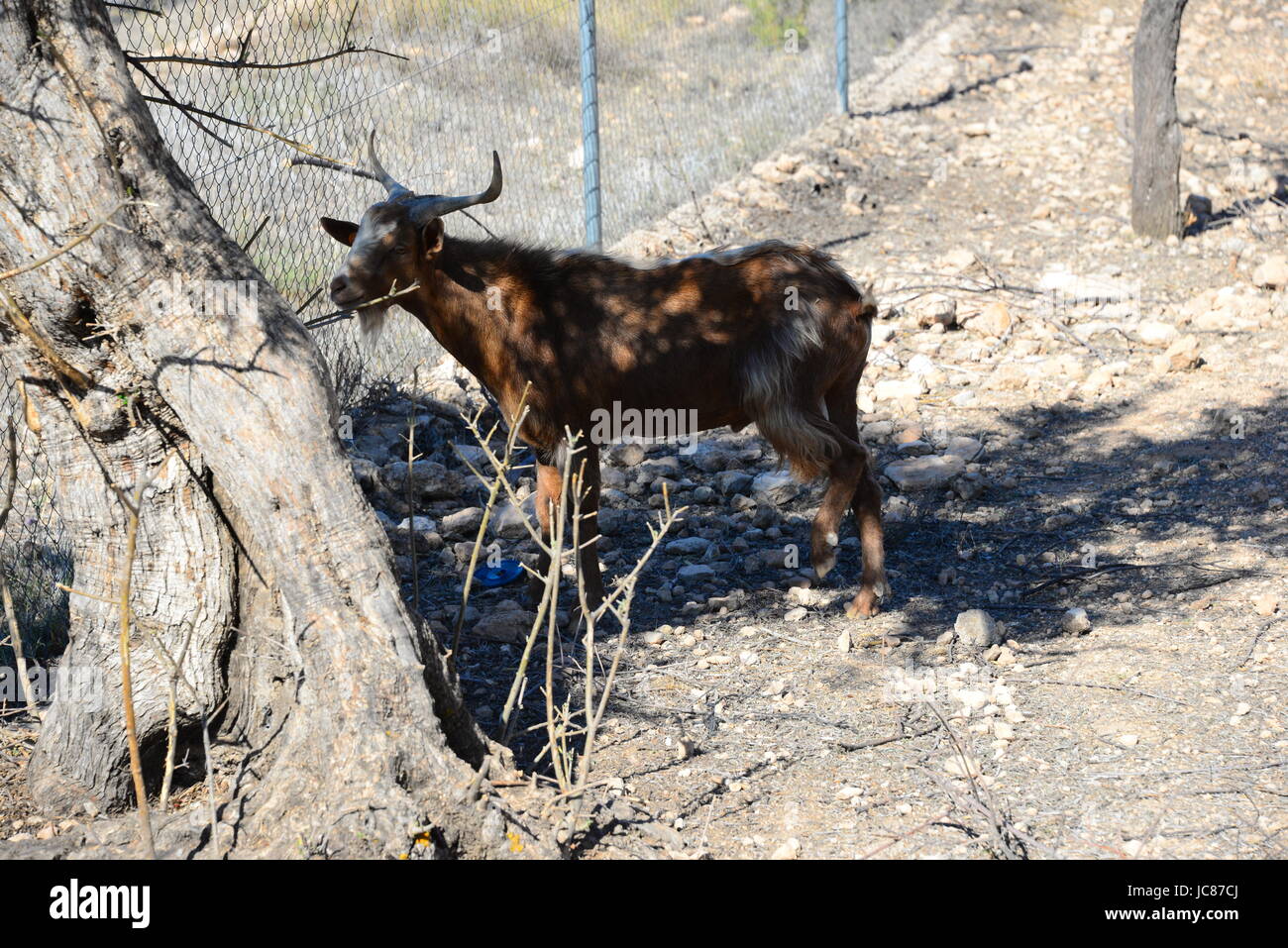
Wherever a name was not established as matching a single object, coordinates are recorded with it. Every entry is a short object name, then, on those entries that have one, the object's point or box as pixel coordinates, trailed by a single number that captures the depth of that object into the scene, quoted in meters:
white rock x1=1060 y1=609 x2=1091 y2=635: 9.84
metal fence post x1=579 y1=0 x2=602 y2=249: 17.28
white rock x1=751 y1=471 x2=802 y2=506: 13.12
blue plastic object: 11.42
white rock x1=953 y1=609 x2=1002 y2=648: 9.75
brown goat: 10.62
